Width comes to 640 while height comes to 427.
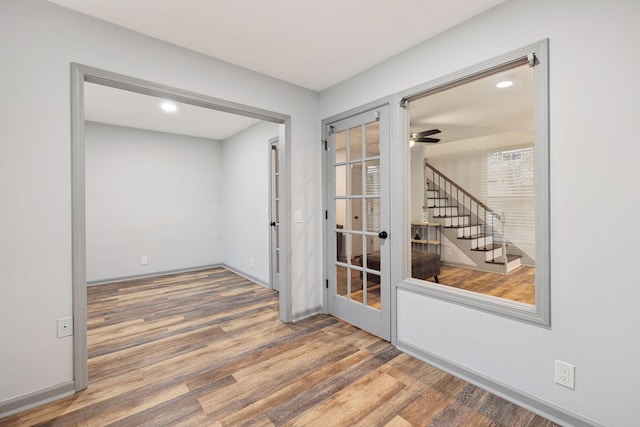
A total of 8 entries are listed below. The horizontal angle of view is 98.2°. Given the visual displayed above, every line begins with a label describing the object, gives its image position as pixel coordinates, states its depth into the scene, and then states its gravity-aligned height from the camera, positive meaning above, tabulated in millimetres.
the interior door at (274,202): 4113 +141
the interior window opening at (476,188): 2305 +270
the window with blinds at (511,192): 2416 +188
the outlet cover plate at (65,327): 1828 -756
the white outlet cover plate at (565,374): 1547 -936
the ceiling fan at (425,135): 3470 +957
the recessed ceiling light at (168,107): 3621 +1429
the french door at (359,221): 2578 -102
